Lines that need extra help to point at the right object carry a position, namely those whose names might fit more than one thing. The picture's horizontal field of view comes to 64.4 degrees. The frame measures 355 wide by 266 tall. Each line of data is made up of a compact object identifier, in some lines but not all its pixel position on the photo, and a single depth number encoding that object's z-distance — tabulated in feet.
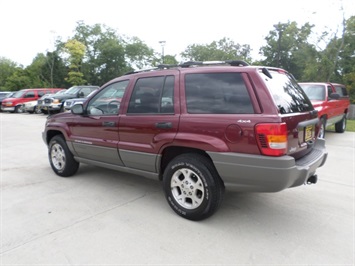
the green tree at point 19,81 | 146.61
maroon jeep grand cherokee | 9.40
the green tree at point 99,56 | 156.66
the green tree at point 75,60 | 130.89
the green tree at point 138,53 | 165.17
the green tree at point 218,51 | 135.13
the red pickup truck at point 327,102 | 25.71
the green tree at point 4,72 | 169.84
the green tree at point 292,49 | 65.16
